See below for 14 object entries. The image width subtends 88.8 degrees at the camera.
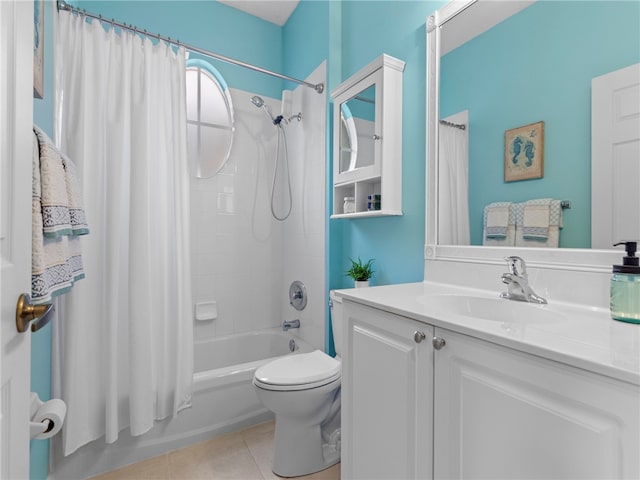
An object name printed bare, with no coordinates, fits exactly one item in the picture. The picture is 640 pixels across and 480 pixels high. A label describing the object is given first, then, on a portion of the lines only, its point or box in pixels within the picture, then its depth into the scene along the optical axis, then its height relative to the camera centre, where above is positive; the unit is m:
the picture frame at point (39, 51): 1.00 +0.58
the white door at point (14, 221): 0.53 +0.03
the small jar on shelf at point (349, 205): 1.80 +0.18
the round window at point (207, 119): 2.41 +0.88
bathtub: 1.51 -1.01
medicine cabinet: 1.57 +0.50
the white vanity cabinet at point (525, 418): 0.53 -0.34
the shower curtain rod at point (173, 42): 1.47 +1.02
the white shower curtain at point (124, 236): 1.45 +0.00
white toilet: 1.44 -0.78
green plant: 1.76 -0.19
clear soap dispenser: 0.76 -0.12
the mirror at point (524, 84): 0.97 +0.53
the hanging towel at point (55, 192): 0.83 +0.12
